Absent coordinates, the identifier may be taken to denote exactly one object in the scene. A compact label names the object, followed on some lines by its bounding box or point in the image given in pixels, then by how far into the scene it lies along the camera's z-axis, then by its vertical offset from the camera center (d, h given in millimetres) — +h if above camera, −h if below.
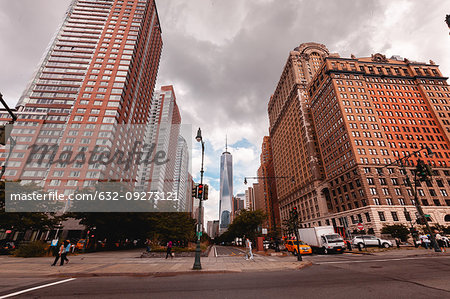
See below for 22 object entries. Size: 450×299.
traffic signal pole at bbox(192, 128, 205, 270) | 13347 -988
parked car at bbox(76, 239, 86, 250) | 30231 -1102
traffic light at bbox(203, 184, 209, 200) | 15144 +3195
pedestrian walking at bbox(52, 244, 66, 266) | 15155 -966
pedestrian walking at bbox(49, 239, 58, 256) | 20500 -939
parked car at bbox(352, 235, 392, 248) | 30117 -895
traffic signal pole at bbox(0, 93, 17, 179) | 10292 +5346
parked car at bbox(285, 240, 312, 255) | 24484 -1439
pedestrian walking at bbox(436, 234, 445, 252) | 23820 -898
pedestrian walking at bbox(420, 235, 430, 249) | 23844 -753
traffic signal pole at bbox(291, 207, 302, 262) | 19050 +1972
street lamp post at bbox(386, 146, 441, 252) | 19984 +104
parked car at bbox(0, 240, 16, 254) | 25700 -1160
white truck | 23250 -547
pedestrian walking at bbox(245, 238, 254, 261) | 19936 -1638
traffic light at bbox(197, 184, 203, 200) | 14542 +3067
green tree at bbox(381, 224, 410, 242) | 41525 +727
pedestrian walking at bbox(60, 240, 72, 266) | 15109 -810
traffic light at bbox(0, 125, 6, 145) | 10455 +4962
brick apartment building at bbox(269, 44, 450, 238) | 58250 +30947
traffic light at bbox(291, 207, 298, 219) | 19086 +1974
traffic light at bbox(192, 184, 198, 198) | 14805 +3117
